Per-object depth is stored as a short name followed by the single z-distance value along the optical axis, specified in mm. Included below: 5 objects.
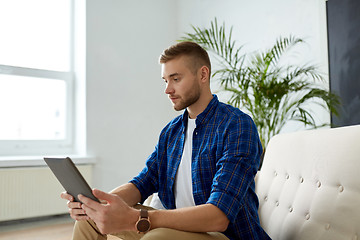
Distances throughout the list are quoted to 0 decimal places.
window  4156
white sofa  1309
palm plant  3085
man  1229
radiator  3740
